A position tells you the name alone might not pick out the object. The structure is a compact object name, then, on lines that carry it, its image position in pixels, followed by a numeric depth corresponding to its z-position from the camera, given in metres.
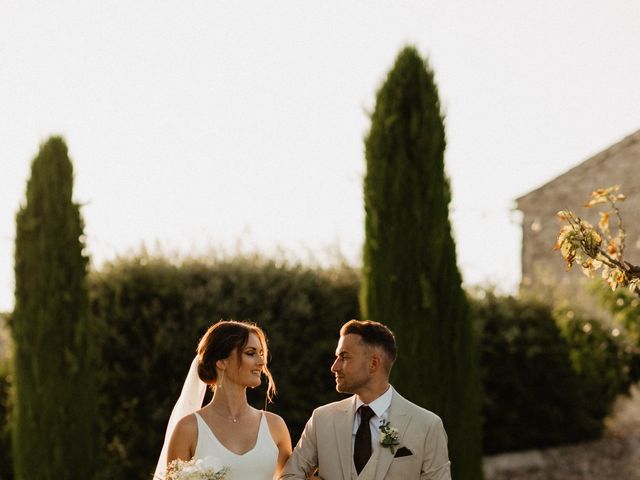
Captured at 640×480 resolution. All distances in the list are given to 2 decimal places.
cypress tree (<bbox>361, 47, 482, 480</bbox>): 11.05
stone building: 19.19
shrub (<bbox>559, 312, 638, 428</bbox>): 14.26
